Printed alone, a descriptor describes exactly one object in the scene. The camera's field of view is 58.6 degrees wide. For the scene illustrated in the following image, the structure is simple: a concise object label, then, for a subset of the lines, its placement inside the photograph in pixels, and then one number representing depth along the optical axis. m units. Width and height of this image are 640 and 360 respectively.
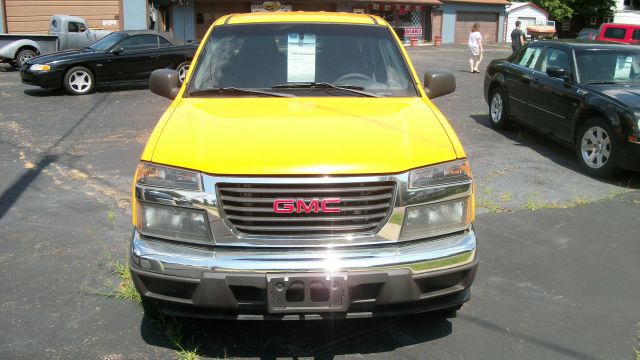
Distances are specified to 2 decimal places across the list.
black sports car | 12.85
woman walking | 18.59
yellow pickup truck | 2.76
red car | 18.19
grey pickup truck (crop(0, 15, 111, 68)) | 17.48
